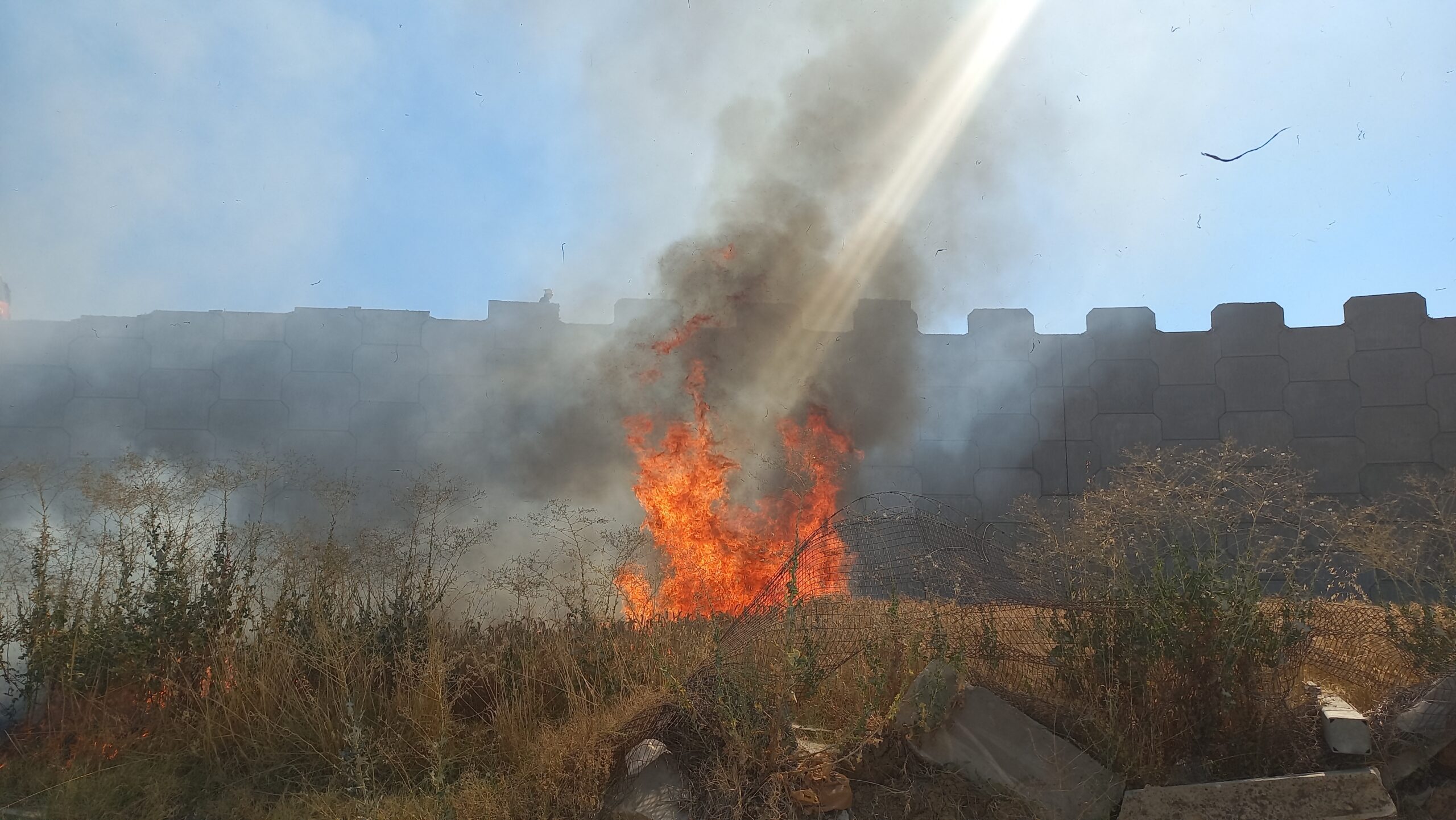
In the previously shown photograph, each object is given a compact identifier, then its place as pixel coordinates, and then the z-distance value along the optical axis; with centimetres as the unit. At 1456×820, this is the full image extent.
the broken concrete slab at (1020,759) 440
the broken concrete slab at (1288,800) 407
